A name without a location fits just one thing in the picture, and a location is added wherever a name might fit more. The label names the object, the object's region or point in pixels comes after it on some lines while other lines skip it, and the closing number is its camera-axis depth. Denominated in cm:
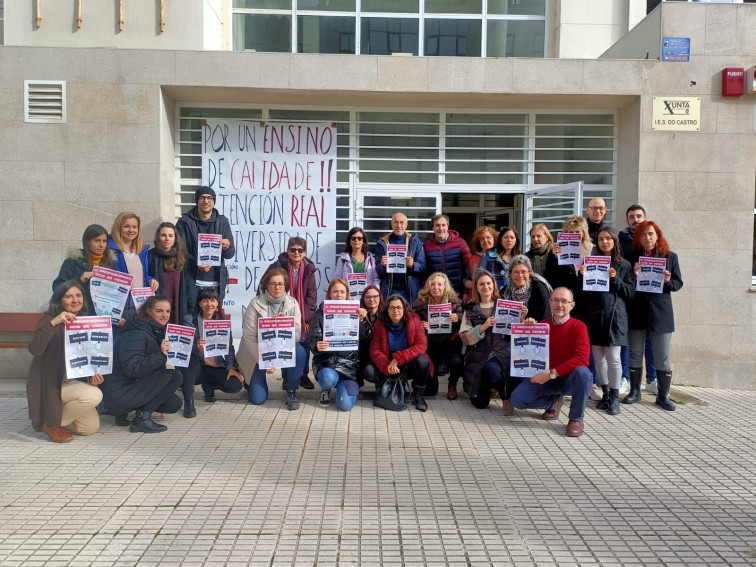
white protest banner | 915
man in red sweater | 606
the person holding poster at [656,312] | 702
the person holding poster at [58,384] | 566
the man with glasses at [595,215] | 733
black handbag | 680
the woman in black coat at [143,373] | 598
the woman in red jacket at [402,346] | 675
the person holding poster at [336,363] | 679
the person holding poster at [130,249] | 679
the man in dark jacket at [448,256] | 772
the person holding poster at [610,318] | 682
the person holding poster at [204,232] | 744
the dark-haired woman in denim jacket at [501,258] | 729
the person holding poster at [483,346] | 668
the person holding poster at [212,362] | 670
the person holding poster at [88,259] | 638
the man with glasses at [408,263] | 764
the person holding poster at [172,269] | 691
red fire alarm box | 838
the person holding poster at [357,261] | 766
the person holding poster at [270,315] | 682
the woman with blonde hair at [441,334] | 707
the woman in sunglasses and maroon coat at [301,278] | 730
